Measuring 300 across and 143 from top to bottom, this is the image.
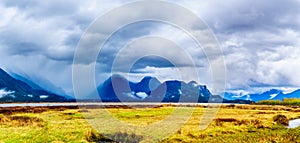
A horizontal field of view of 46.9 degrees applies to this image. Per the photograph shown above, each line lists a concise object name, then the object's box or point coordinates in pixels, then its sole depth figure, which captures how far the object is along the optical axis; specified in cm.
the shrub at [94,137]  3953
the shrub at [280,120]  6186
